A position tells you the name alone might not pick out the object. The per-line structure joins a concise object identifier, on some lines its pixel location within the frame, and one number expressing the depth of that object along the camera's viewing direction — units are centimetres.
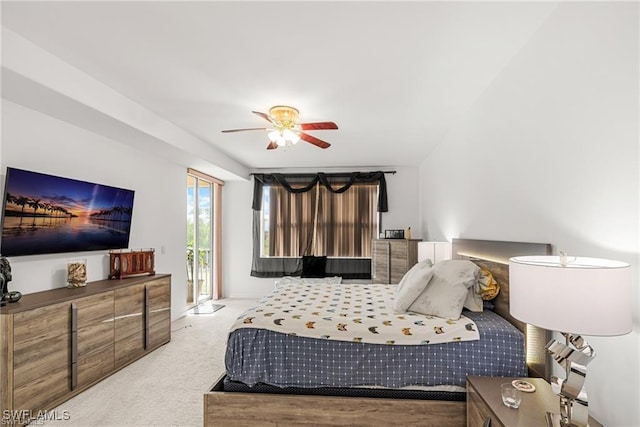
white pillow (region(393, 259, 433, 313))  270
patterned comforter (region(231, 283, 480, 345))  228
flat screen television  267
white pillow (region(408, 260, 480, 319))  251
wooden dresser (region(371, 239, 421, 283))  546
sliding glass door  592
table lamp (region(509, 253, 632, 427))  120
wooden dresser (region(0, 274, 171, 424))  235
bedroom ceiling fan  322
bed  220
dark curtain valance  654
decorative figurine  248
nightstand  150
